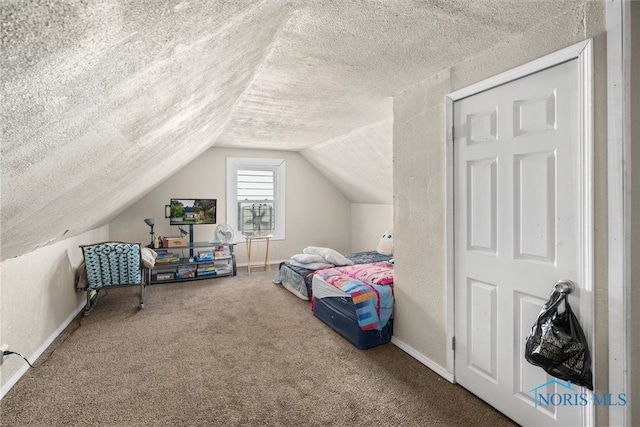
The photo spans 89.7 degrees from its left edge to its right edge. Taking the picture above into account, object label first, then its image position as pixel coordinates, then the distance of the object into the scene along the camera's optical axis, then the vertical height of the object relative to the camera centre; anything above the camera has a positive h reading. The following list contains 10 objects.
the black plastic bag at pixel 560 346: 1.46 -0.61
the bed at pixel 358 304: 2.65 -0.79
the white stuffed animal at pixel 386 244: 4.99 -0.48
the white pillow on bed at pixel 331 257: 4.22 -0.56
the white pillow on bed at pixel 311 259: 4.23 -0.59
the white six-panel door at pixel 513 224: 1.58 -0.05
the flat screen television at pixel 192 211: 5.24 +0.06
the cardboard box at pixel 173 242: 4.95 -0.42
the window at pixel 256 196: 5.91 +0.36
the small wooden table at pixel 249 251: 5.55 -0.64
